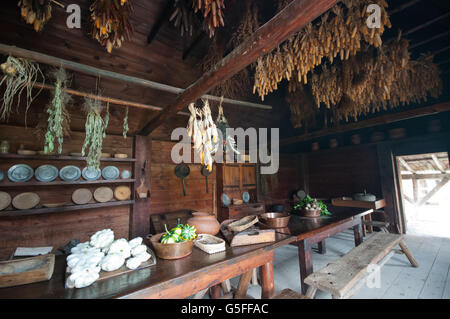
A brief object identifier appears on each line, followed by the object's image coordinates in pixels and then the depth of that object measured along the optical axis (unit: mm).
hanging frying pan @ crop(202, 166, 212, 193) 4758
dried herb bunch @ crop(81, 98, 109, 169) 2506
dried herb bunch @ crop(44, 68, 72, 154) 2188
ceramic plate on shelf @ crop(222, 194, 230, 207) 4783
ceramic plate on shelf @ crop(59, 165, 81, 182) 3004
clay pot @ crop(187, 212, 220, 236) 1947
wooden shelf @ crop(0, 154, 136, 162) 2659
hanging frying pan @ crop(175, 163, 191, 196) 4352
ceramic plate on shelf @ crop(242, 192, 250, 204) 5305
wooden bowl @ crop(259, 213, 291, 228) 2252
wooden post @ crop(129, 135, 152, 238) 3697
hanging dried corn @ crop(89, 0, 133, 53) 1754
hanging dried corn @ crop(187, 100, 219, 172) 2105
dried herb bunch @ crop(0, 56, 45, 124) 1750
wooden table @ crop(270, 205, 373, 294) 2246
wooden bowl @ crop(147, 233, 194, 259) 1518
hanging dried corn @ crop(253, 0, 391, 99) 2039
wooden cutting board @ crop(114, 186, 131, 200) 3511
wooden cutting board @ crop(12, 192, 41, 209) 2708
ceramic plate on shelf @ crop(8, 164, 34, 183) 2689
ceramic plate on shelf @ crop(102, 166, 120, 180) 3367
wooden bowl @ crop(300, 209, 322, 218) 3029
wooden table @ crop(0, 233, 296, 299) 1104
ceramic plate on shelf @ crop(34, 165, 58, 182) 2832
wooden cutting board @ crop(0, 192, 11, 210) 2611
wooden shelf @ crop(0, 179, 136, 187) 2578
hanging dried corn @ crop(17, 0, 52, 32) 1635
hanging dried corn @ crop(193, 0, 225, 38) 1731
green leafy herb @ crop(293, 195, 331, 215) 3213
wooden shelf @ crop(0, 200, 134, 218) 2618
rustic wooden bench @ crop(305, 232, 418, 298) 1680
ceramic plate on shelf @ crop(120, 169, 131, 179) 3556
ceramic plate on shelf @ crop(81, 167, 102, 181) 3154
